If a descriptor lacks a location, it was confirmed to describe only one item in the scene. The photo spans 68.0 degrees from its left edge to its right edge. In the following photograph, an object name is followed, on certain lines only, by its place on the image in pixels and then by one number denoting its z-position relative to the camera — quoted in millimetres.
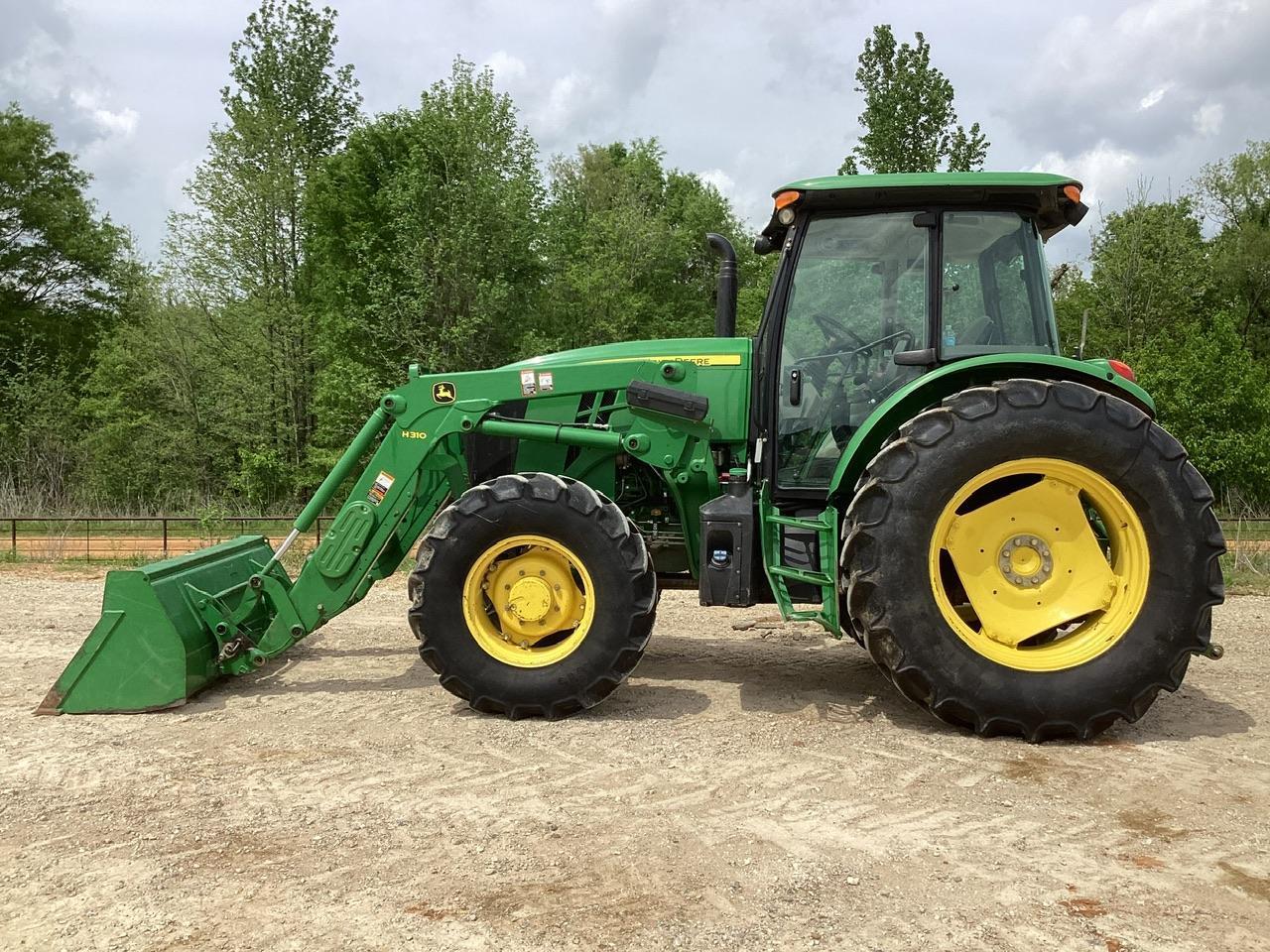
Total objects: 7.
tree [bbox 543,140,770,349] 25938
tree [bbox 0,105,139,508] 27031
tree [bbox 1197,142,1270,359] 28781
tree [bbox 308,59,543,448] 20469
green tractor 4250
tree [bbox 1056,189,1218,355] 22859
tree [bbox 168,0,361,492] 22312
